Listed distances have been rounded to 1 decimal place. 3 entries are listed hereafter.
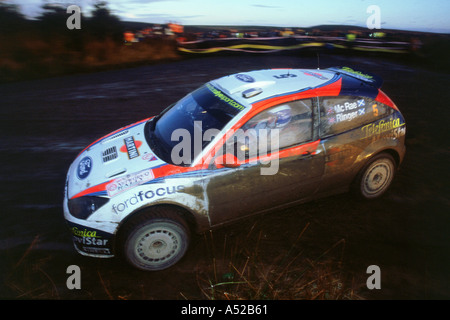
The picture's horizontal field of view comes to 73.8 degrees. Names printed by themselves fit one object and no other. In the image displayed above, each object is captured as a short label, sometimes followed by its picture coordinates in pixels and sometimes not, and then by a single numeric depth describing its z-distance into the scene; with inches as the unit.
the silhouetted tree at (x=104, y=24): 658.2
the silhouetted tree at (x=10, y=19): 553.6
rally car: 113.7
